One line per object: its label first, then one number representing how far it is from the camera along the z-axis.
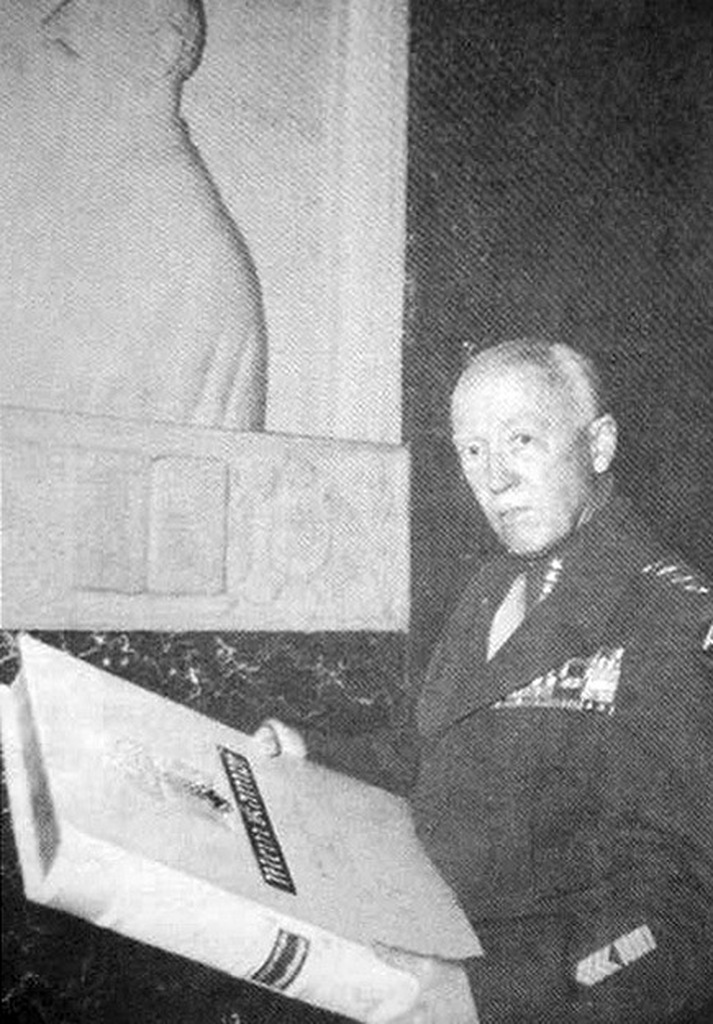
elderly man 1.00
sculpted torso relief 1.04
